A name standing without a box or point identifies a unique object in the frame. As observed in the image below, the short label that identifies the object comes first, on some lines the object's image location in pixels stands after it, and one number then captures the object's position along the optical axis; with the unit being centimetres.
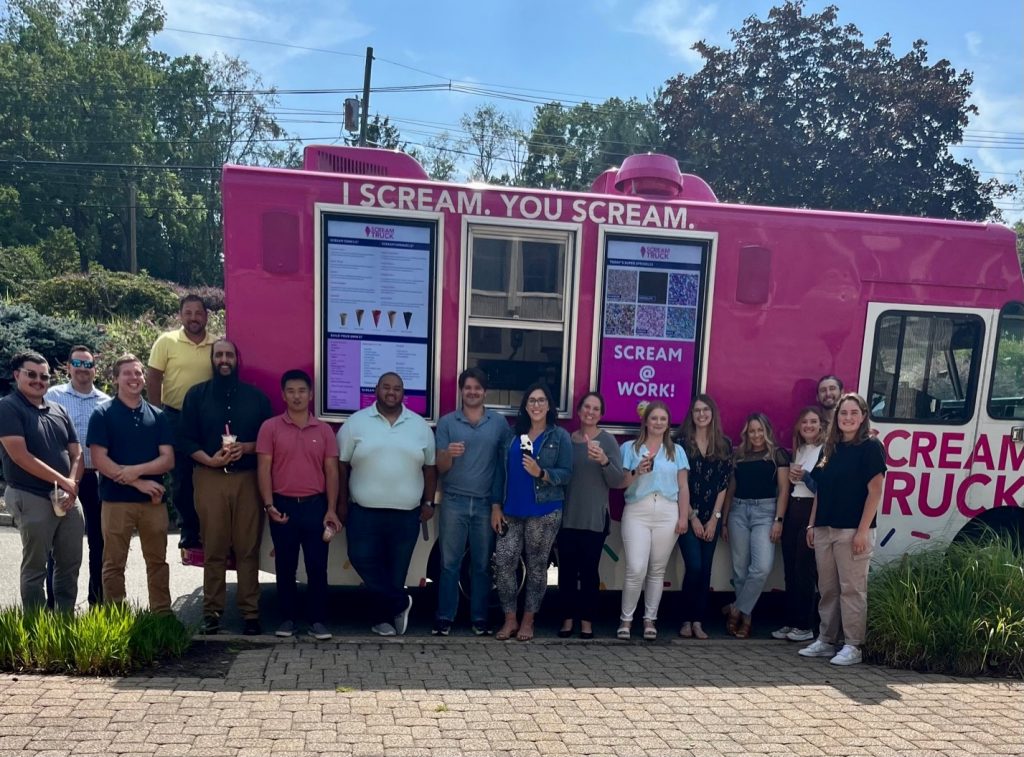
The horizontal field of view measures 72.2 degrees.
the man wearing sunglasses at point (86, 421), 486
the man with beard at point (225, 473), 450
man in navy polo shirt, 437
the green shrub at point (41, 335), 969
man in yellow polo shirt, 479
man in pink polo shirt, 453
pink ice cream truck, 473
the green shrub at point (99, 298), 1669
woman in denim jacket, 469
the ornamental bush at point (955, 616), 450
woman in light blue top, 484
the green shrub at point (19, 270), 2070
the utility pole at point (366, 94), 2122
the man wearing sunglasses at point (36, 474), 421
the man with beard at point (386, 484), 459
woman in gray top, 473
